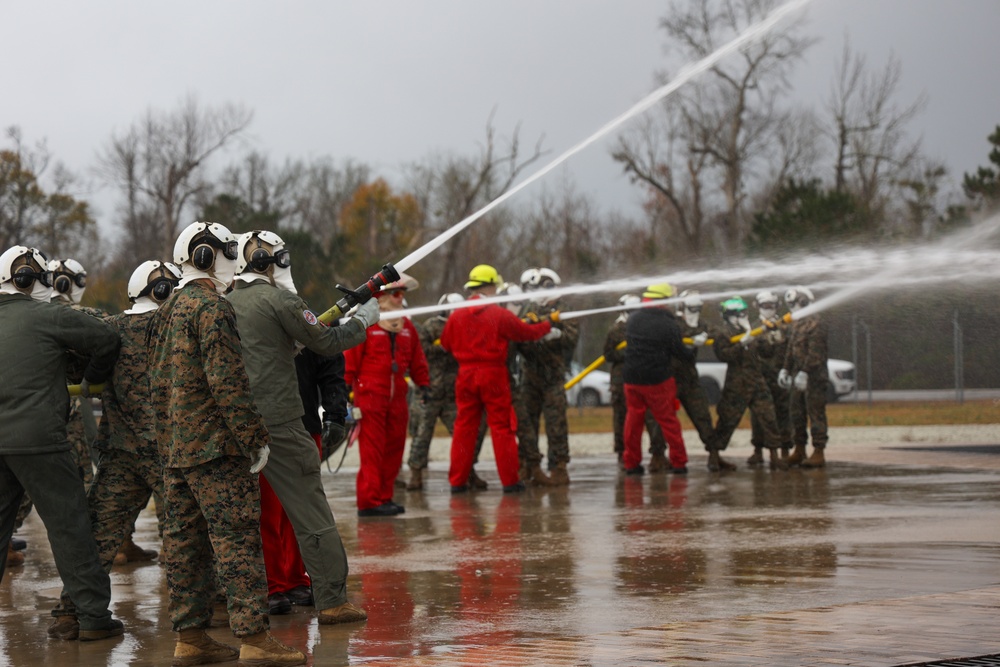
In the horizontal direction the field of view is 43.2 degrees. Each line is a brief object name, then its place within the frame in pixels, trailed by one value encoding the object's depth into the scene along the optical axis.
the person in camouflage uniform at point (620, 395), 15.90
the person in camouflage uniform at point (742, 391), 15.34
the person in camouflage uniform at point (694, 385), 15.49
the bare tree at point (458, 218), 43.87
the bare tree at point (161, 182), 45.50
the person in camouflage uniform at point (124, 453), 7.25
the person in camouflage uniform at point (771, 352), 15.84
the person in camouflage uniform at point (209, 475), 6.03
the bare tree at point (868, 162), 31.05
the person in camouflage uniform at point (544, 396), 14.33
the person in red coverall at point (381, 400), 11.30
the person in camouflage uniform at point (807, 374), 15.00
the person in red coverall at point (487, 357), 12.94
